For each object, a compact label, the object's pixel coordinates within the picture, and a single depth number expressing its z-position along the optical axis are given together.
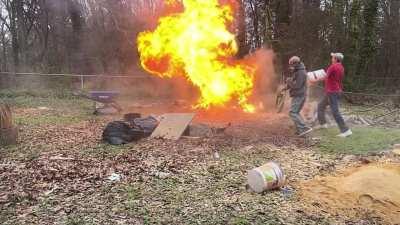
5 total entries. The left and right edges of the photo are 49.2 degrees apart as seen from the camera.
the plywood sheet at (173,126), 10.05
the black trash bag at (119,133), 9.56
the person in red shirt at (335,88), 10.20
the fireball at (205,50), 13.35
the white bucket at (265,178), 6.10
